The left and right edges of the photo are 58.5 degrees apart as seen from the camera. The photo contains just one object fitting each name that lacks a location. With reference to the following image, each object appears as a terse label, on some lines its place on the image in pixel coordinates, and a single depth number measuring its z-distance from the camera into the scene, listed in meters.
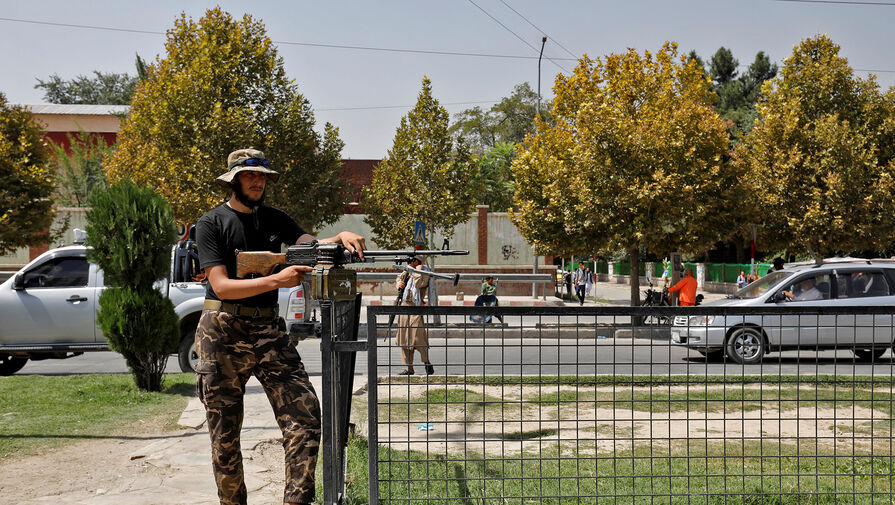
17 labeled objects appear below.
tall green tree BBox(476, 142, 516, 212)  52.19
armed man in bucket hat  4.00
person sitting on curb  19.64
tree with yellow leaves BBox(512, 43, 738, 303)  22.89
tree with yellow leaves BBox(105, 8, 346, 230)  25.77
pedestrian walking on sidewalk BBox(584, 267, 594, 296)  36.30
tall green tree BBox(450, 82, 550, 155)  68.19
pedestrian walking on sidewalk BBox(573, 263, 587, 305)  31.66
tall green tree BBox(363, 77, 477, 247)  27.98
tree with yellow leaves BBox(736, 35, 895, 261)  29.53
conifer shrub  9.26
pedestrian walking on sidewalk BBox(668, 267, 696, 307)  17.73
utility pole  29.39
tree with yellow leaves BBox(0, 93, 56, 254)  24.81
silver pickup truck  11.67
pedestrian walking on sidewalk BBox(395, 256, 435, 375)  12.17
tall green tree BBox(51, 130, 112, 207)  46.00
